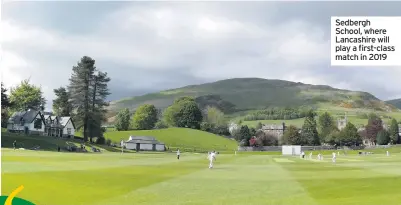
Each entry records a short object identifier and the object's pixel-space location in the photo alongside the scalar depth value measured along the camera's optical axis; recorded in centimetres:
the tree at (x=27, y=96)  10227
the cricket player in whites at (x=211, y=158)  3861
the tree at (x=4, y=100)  8288
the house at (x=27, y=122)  8644
